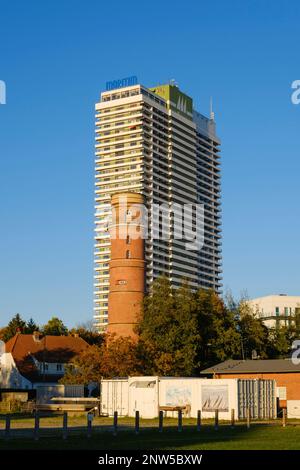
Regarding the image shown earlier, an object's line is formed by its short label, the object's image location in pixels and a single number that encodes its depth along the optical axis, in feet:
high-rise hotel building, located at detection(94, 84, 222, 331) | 606.55
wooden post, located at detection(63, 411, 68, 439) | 91.56
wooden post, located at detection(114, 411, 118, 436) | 99.25
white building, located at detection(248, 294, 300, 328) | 528.22
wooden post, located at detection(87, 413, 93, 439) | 95.21
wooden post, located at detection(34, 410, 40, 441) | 87.81
